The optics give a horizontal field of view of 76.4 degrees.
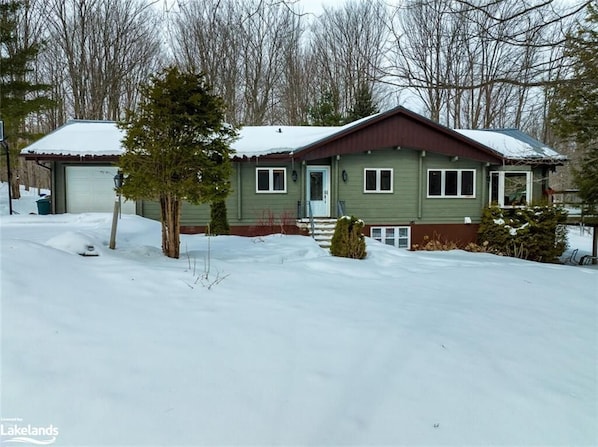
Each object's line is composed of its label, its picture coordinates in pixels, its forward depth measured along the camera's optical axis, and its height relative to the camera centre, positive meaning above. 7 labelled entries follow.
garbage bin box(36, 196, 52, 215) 14.08 -0.08
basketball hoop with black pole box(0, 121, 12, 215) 14.85 +2.08
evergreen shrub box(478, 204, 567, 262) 13.03 -1.09
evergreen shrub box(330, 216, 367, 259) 8.41 -0.82
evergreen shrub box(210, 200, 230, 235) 11.75 -0.55
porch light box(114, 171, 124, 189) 6.84 +0.44
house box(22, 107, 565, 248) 13.46 +0.94
